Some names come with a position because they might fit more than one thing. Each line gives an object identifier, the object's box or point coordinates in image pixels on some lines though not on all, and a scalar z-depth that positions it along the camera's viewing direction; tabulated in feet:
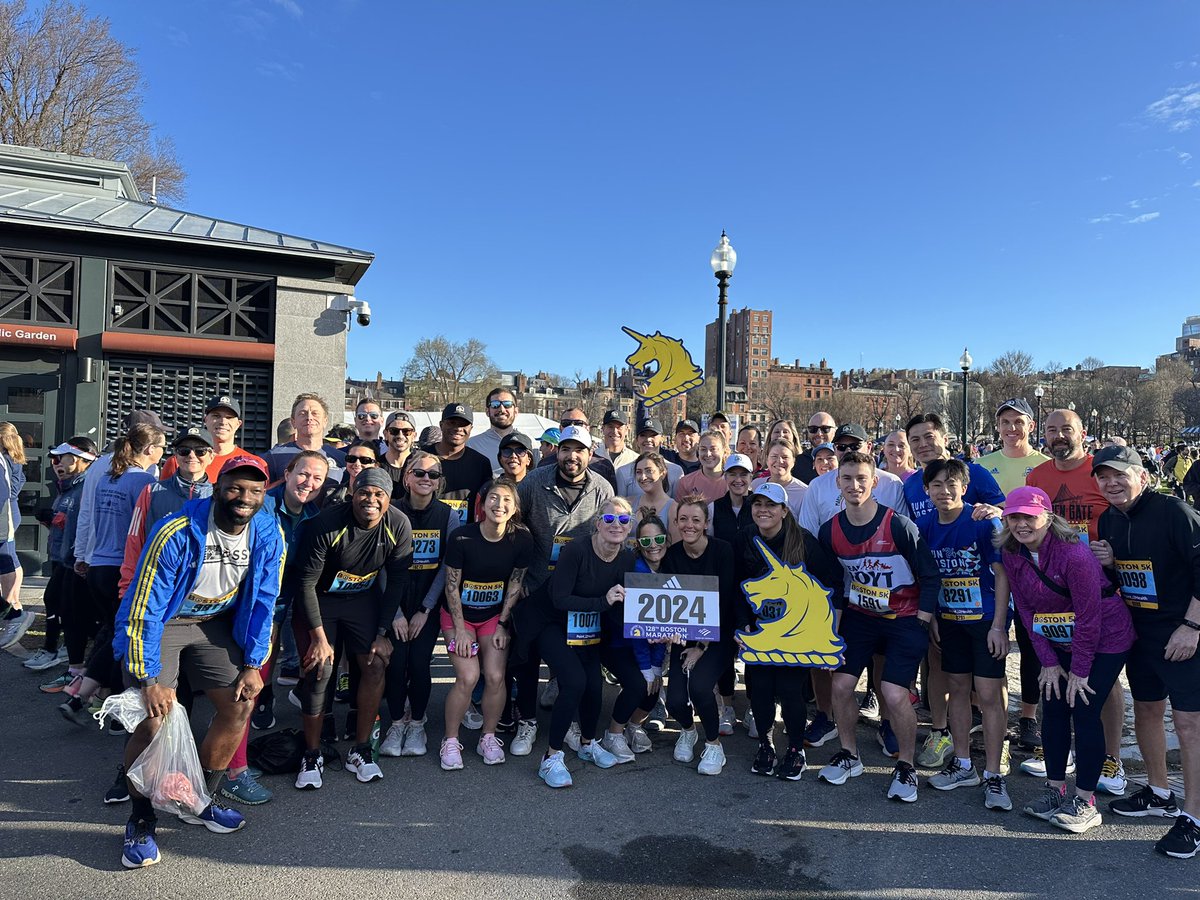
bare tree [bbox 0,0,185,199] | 82.79
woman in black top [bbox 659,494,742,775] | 16.53
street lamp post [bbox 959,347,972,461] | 82.38
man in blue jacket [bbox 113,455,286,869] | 12.10
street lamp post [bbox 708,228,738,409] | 34.50
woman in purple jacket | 13.56
